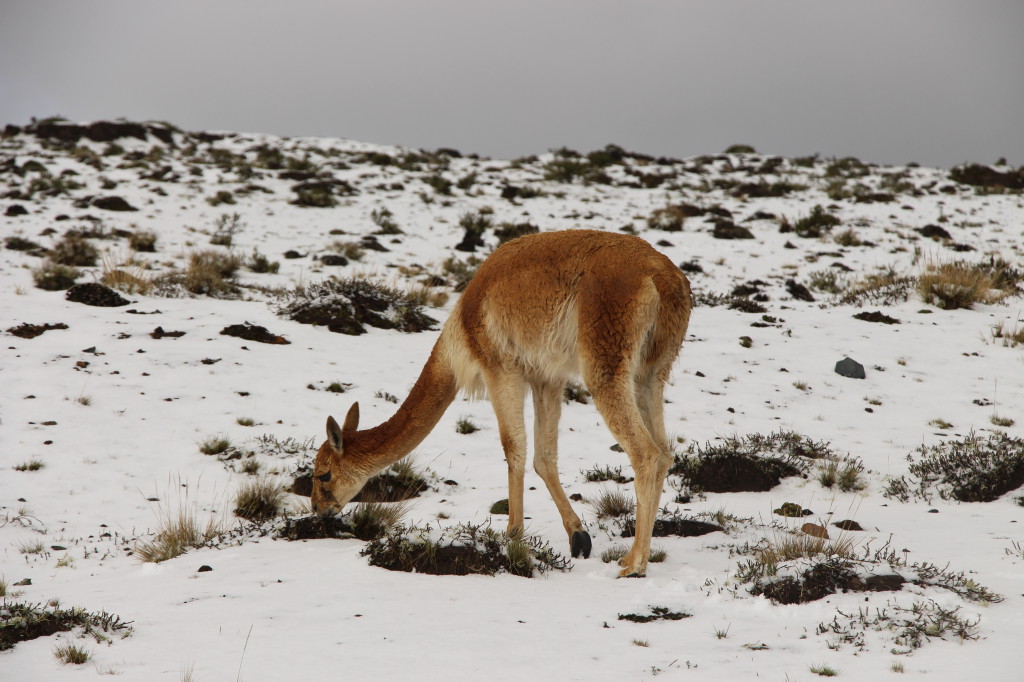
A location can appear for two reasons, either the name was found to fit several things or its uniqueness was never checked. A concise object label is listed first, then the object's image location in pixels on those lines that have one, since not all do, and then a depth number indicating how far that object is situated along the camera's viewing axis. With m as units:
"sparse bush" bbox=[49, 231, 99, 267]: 26.50
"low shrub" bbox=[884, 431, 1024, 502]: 11.41
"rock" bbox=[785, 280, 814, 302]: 26.72
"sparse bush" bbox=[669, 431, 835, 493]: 12.40
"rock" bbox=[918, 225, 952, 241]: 38.37
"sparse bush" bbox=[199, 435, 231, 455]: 12.56
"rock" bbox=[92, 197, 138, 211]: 38.72
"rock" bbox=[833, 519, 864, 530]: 10.09
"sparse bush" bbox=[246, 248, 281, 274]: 28.61
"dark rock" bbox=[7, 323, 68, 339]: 16.53
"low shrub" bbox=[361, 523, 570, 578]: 8.48
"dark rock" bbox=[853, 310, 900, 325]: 22.45
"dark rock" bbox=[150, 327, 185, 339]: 17.08
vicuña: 8.75
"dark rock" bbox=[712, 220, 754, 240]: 38.50
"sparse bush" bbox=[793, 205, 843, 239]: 39.99
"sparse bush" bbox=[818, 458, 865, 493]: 12.16
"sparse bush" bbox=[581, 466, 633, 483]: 12.79
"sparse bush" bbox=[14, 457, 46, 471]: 11.39
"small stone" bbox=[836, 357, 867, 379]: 17.61
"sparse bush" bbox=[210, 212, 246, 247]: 33.25
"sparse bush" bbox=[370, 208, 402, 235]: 37.66
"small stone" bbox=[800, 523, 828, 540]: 9.62
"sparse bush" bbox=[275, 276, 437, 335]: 19.91
